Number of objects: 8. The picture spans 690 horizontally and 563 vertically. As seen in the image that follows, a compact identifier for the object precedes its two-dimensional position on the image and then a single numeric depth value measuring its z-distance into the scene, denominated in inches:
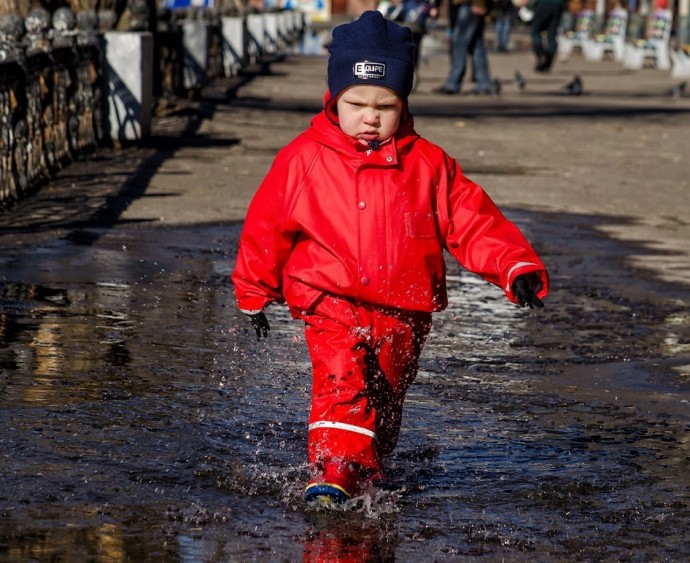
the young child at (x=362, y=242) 184.4
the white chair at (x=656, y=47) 1631.4
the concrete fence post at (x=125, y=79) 611.5
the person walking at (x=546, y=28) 1202.6
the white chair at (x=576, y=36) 1998.2
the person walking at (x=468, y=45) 1000.2
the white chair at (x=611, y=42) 1868.8
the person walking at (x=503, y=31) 2014.0
